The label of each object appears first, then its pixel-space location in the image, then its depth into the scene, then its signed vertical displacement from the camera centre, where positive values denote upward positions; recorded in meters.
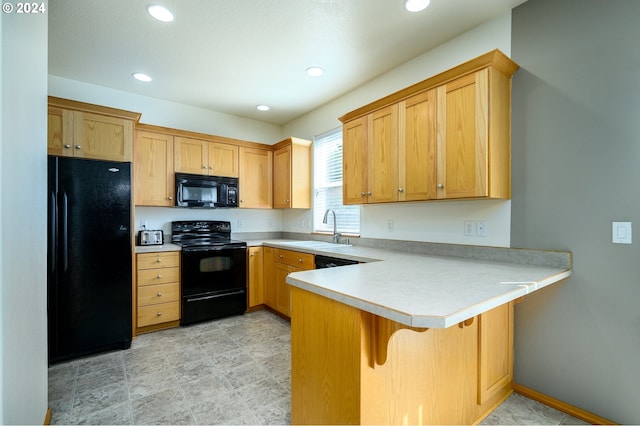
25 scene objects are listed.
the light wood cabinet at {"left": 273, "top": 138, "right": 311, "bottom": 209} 3.86 +0.55
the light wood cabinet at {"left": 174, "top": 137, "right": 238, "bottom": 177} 3.49 +0.72
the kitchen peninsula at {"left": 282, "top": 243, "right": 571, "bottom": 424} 1.11 -0.61
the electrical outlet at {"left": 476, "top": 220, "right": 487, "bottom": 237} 2.15 -0.12
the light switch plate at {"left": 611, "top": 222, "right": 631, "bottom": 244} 1.56 -0.12
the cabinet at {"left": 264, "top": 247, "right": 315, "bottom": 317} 3.03 -0.69
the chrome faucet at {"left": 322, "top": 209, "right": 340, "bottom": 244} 3.41 -0.19
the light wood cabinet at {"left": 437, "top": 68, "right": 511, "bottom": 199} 1.85 +0.52
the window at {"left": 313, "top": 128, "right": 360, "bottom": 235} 3.45 +0.35
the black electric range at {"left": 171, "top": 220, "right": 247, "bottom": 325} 3.17 -0.70
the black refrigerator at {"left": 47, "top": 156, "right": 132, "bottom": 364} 2.33 -0.37
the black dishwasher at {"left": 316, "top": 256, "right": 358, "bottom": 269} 2.51 -0.45
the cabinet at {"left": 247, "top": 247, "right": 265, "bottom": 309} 3.62 -0.82
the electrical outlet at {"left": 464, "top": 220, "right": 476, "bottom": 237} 2.21 -0.12
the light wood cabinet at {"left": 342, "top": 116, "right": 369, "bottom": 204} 2.70 +0.51
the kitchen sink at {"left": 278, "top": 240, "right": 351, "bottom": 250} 3.03 -0.37
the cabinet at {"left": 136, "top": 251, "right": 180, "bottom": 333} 2.94 -0.82
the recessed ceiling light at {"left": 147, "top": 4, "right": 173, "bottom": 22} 1.99 +1.44
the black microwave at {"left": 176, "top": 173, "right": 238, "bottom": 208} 3.42 +0.29
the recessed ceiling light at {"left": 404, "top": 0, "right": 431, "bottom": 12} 1.94 +1.44
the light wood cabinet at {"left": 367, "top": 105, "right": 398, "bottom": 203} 2.41 +0.50
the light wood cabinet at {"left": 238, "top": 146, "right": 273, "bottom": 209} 3.98 +0.51
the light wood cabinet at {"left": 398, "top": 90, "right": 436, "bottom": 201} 2.13 +0.51
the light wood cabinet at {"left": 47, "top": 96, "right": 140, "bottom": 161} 2.55 +0.79
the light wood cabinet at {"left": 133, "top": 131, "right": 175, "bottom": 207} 3.22 +0.51
